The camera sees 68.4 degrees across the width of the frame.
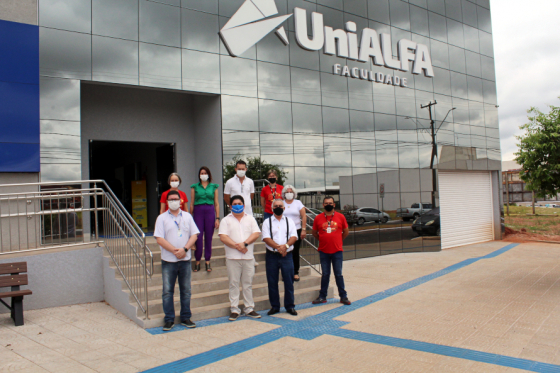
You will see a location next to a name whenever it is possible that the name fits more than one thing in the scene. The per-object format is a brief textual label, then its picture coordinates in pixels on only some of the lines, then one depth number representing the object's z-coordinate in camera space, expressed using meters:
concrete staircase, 5.73
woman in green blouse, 6.59
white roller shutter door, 16.02
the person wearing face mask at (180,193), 6.09
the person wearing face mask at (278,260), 6.00
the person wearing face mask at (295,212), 6.83
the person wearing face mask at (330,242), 6.45
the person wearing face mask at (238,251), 5.72
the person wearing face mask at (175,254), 5.30
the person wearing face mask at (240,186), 7.13
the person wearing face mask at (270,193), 7.04
